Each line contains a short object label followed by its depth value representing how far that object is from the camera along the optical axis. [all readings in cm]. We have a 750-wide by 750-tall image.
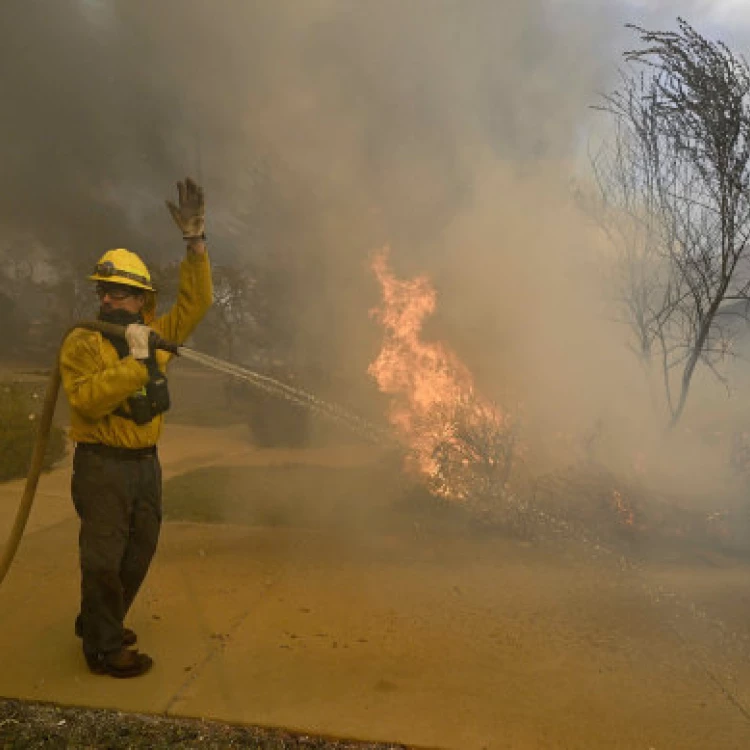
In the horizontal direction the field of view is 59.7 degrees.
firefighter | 246
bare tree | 479
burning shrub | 487
